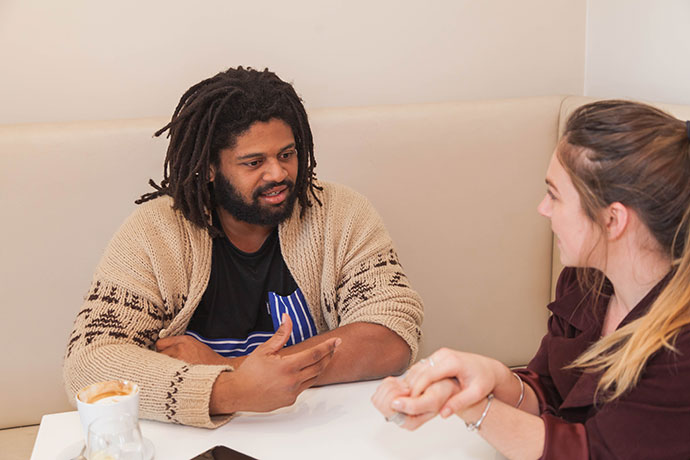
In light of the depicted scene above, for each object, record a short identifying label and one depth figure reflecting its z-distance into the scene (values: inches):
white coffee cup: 39.9
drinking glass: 38.9
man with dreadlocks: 54.4
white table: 40.9
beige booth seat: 66.7
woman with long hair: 36.3
